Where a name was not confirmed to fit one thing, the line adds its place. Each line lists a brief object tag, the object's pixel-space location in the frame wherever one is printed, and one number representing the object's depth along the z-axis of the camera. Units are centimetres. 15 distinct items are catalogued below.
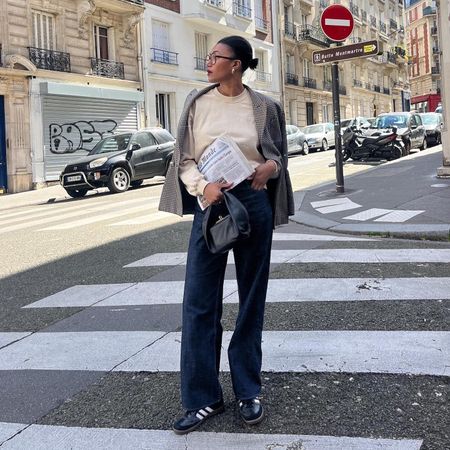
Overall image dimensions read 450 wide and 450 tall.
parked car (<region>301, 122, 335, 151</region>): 2959
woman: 271
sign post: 998
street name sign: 965
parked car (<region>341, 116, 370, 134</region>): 2610
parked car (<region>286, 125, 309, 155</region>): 2698
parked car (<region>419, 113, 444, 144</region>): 2378
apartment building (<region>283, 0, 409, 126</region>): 4056
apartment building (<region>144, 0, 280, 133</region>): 2655
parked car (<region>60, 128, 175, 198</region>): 1500
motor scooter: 1802
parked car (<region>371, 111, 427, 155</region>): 1941
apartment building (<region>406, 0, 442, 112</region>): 7794
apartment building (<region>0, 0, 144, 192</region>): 2000
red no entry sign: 997
